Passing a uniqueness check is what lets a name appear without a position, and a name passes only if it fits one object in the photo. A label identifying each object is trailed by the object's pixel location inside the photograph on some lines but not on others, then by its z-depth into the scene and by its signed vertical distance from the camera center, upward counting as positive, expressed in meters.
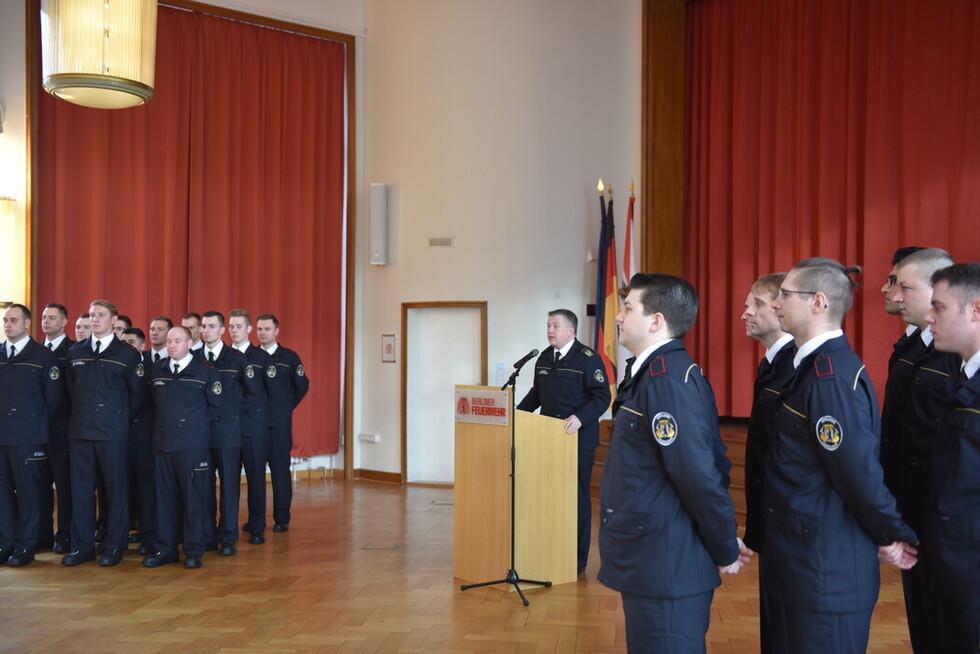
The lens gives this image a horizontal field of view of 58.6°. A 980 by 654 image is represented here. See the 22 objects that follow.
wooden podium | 4.93 -1.02
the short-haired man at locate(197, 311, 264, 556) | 5.95 -0.81
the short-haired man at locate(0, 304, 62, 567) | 5.53 -0.73
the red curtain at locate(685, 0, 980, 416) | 6.85 +1.53
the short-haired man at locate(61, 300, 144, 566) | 5.53 -0.73
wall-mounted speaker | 9.55 +1.02
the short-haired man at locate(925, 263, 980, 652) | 2.31 -0.39
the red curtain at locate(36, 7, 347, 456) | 8.45 +1.30
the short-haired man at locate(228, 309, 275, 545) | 6.51 -0.80
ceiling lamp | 4.62 +1.46
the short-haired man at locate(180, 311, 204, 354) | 6.78 -0.03
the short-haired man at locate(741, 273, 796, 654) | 2.85 -0.33
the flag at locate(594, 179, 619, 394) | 8.77 +0.25
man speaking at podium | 5.28 -0.41
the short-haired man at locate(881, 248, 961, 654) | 2.79 -0.32
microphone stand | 4.83 -0.99
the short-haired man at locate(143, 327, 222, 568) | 5.48 -0.81
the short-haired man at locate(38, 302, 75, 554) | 5.89 -0.95
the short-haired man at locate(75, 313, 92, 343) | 6.37 -0.07
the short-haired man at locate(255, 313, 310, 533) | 6.88 -0.68
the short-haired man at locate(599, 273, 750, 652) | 2.45 -0.49
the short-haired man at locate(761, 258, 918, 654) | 2.39 -0.50
